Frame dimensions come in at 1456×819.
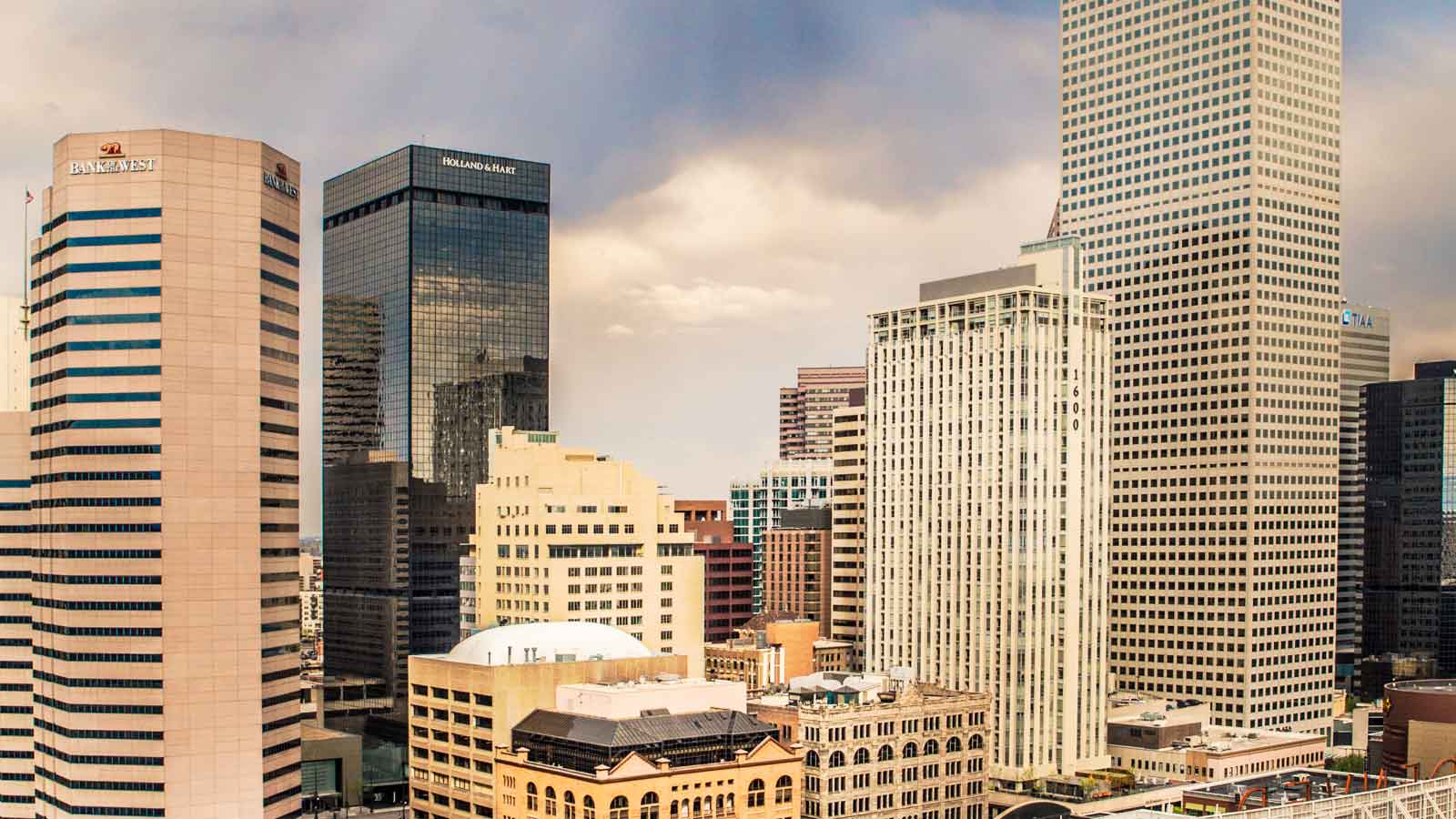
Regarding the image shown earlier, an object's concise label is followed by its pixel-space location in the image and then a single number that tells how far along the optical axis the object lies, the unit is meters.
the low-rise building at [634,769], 184.00
